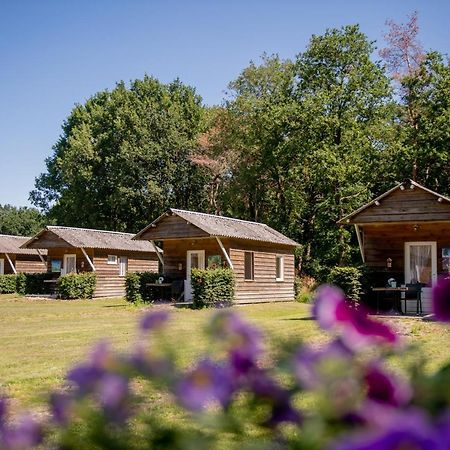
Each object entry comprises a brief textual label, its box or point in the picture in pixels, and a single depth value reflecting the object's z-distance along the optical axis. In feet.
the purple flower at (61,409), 3.52
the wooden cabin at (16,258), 132.36
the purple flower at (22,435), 3.43
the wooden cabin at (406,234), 60.90
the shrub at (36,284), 115.85
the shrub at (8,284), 123.03
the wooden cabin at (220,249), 85.35
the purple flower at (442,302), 3.46
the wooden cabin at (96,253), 108.99
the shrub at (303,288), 99.58
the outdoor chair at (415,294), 59.34
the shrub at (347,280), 57.52
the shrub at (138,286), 86.48
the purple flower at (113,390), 3.31
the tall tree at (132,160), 142.72
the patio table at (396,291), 58.13
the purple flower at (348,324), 3.17
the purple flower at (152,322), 3.50
